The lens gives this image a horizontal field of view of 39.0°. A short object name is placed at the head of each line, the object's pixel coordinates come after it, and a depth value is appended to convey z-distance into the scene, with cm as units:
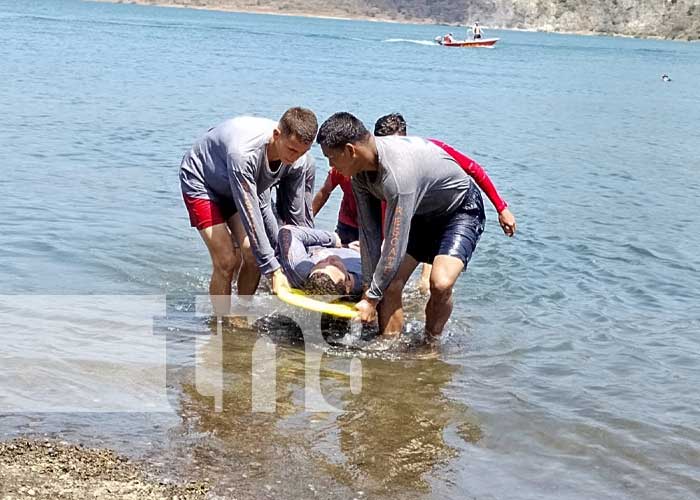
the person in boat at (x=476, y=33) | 8488
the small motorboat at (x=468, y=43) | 8238
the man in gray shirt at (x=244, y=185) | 678
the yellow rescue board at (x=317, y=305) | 674
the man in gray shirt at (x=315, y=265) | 736
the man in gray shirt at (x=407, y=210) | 599
